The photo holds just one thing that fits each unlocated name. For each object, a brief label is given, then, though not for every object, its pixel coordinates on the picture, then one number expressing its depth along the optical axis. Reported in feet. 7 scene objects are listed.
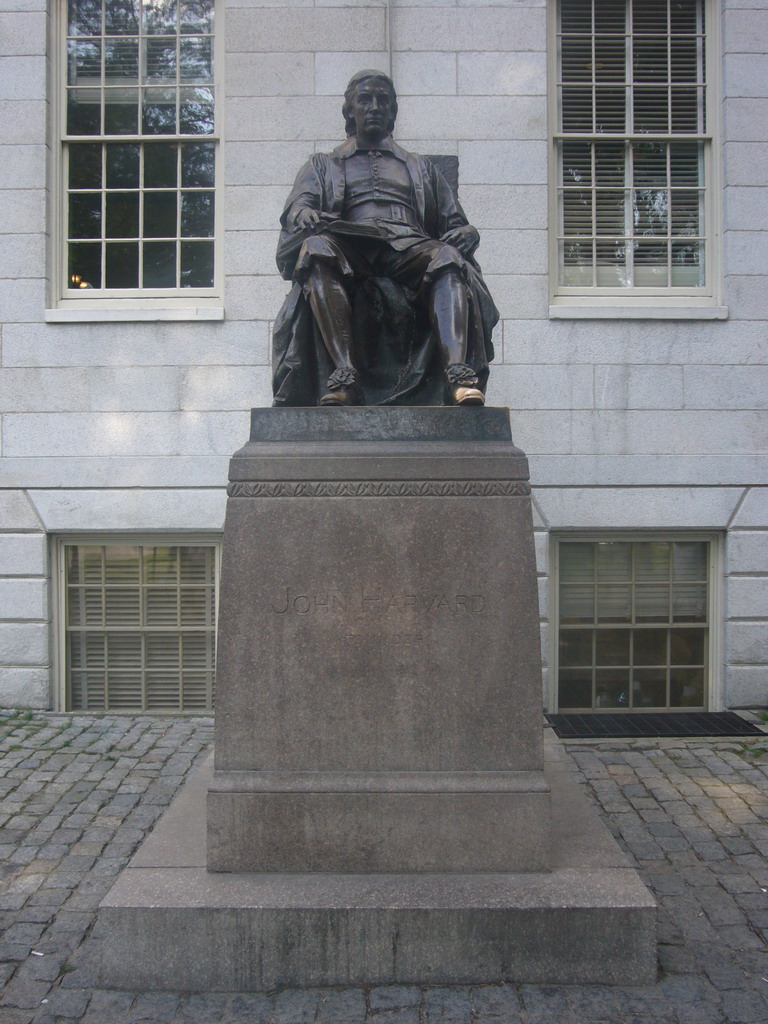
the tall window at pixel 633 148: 24.44
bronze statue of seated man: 12.81
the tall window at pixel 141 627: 24.21
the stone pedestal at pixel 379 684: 10.89
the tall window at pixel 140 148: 24.48
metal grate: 21.34
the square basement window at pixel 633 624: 24.06
